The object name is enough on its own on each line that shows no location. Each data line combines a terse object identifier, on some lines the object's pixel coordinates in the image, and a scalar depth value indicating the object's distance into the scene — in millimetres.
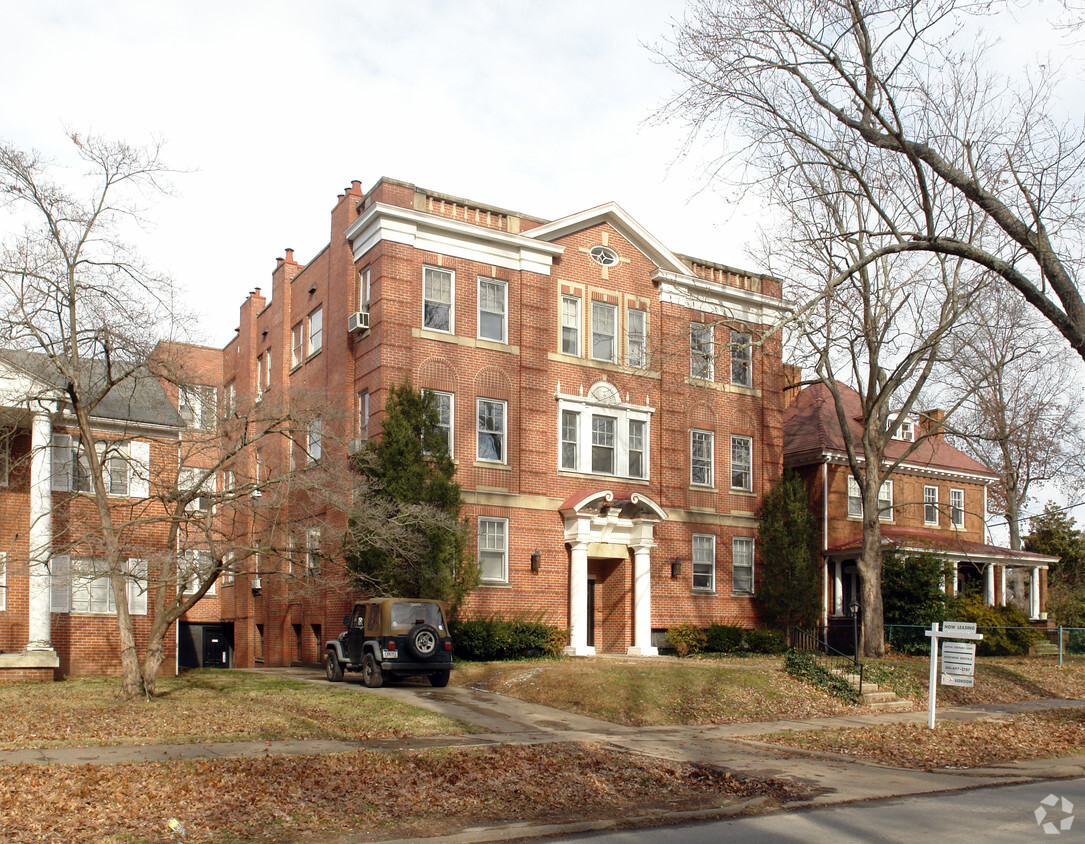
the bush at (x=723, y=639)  29391
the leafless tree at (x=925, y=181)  15039
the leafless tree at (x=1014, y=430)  27875
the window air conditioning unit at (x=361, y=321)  26484
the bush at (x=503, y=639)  24078
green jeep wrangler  19641
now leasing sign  16359
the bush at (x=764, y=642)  29984
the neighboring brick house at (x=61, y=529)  20109
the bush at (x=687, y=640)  28609
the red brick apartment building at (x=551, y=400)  26516
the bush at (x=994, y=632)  31000
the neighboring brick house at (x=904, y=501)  34156
